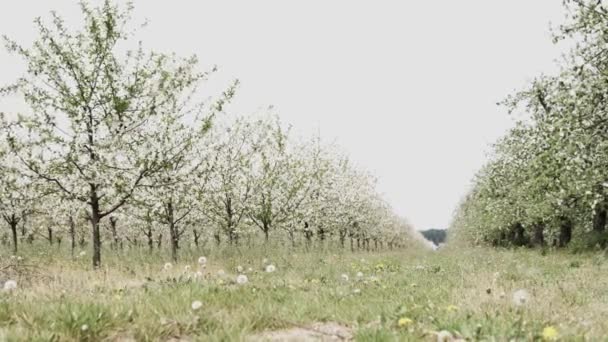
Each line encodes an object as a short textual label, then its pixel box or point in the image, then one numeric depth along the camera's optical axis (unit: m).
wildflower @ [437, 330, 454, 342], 4.42
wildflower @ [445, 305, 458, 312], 6.17
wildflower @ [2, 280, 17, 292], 6.30
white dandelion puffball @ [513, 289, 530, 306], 5.53
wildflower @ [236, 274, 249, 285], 7.34
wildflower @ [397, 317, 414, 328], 5.29
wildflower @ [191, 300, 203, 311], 5.53
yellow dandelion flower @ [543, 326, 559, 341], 4.34
